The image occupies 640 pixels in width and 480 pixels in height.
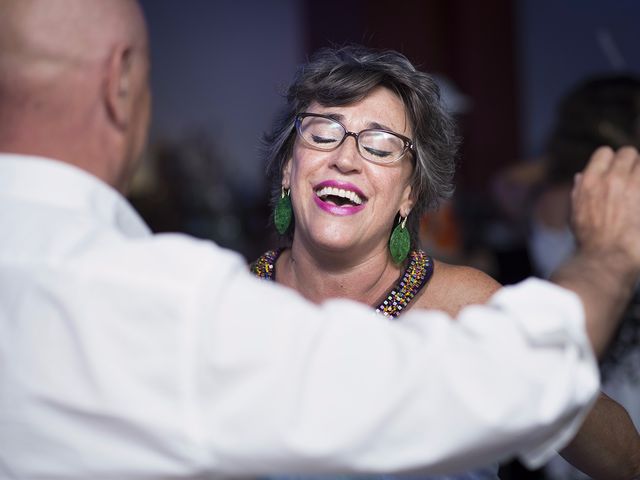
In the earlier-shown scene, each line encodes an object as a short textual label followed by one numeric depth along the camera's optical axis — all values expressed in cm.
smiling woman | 219
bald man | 108
